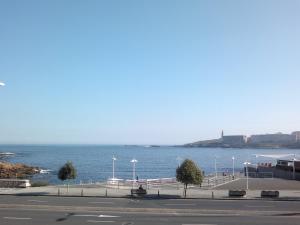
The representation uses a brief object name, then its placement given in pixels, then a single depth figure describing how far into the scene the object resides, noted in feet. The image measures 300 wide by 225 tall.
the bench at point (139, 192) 93.16
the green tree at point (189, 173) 95.67
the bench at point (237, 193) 91.80
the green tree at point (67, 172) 103.79
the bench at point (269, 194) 91.43
